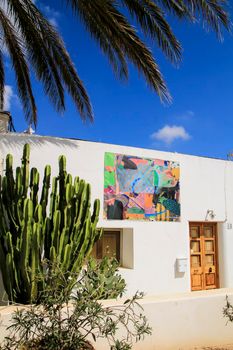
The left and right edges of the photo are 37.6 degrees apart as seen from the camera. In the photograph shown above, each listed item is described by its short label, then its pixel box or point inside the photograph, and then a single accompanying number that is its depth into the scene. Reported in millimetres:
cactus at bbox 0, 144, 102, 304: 6031
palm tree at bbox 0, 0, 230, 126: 6398
